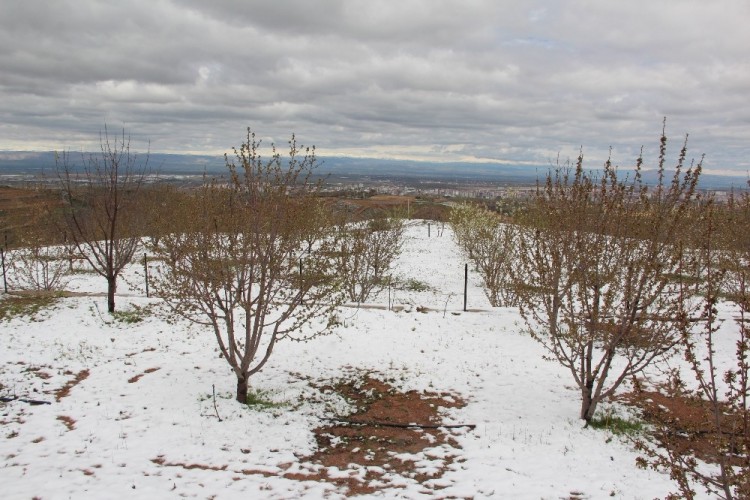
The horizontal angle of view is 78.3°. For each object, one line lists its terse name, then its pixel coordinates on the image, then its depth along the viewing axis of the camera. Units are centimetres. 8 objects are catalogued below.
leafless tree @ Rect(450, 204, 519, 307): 1677
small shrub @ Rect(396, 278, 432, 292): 2220
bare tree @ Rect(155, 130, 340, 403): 757
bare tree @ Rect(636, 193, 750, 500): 342
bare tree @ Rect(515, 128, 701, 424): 676
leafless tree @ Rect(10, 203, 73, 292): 1620
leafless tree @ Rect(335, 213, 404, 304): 1727
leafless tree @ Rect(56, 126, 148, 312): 1241
